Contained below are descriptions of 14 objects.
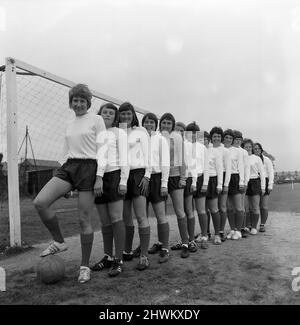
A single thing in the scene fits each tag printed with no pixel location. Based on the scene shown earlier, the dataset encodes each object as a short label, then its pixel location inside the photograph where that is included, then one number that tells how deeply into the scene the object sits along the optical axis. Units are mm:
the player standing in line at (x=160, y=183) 4578
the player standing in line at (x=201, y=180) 5539
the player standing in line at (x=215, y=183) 5875
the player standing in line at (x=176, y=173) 4930
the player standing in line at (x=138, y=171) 4207
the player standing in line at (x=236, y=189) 6426
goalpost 5648
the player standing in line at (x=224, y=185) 6129
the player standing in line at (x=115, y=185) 3885
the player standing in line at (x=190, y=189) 5227
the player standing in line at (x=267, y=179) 7238
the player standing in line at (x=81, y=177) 3664
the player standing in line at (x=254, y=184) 6945
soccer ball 3588
